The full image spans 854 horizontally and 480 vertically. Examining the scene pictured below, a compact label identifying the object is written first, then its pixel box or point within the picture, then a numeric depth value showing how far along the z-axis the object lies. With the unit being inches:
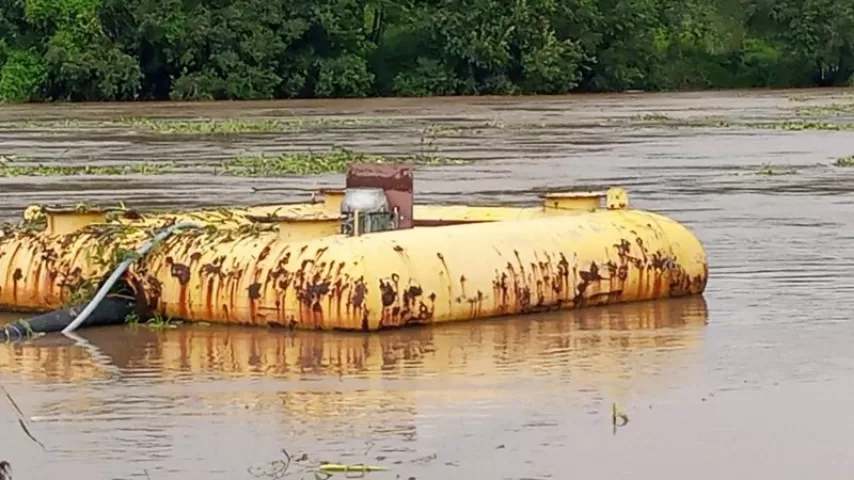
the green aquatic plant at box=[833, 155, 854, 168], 1067.3
